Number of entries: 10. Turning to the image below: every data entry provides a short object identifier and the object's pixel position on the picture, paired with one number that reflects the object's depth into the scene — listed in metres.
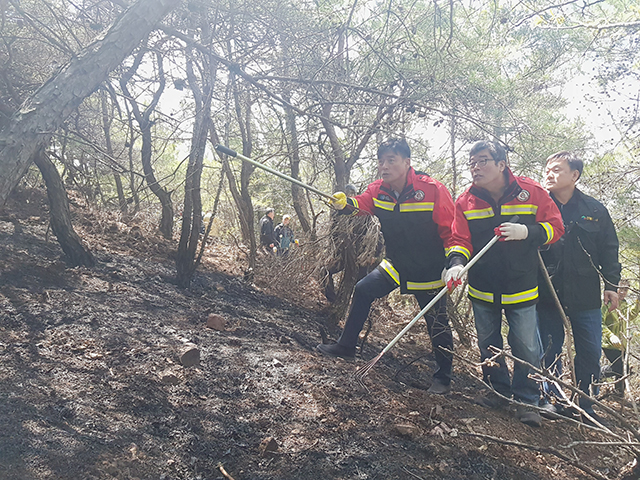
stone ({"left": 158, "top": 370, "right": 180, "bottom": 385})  2.58
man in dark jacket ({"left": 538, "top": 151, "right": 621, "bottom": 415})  2.90
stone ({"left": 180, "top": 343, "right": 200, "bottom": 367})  2.84
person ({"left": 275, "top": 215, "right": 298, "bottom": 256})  6.86
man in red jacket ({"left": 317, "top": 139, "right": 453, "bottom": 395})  2.95
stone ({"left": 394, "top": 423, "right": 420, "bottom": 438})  2.25
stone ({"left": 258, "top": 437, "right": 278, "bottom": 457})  2.00
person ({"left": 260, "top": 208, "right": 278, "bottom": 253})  7.43
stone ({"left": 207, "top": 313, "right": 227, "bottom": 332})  3.69
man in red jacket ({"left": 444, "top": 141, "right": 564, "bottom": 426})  2.66
